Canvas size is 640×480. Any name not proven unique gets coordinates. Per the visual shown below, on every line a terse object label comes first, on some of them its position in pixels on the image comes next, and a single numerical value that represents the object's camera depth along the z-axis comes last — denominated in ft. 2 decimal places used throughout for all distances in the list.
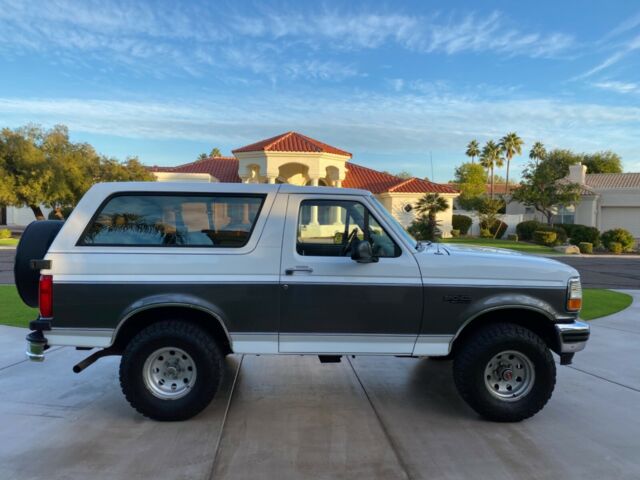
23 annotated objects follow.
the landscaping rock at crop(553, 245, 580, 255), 91.04
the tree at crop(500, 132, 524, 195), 216.13
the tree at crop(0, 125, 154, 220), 93.35
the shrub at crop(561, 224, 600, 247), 100.37
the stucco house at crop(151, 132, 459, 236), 99.50
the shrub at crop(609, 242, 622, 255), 93.62
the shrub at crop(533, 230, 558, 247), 99.71
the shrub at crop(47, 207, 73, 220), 98.83
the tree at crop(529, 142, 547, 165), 187.41
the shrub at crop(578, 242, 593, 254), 93.91
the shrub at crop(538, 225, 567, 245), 101.40
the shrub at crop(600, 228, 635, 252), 94.79
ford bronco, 13.05
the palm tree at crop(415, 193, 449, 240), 80.88
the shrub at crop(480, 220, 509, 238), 125.80
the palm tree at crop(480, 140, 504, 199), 220.23
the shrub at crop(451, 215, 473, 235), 130.71
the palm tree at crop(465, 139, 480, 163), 225.56
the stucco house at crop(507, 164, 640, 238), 117.80
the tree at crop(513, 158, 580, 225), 112.06
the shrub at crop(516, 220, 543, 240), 113.70
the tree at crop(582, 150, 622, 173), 183.11
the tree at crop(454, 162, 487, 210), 153.41
